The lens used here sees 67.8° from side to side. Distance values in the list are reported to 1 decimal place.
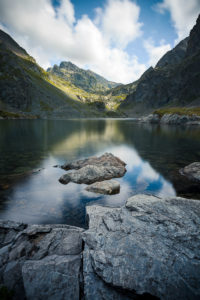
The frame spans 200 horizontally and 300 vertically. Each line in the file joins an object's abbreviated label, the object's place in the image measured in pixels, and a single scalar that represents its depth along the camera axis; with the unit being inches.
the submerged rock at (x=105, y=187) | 599.9
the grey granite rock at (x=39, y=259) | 223.7
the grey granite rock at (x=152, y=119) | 5467.0
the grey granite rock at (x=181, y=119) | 4559.5
